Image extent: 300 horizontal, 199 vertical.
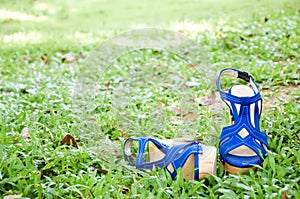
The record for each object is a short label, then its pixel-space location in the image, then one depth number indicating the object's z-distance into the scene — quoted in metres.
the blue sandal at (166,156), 1.83
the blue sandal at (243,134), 1.85
